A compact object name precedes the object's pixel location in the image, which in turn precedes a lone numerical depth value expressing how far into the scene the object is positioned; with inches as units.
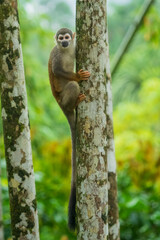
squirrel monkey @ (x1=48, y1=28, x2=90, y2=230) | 237.3
